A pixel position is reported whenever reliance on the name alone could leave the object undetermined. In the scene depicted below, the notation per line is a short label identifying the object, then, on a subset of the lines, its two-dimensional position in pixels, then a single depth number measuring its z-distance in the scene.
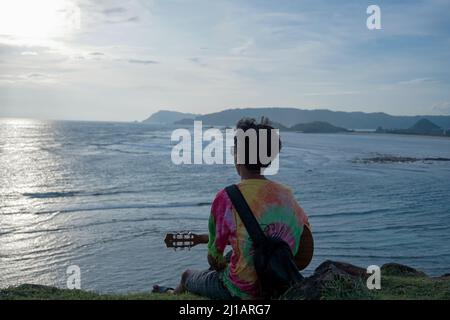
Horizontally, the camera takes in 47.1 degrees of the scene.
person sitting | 4.45
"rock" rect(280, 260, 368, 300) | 4.53
